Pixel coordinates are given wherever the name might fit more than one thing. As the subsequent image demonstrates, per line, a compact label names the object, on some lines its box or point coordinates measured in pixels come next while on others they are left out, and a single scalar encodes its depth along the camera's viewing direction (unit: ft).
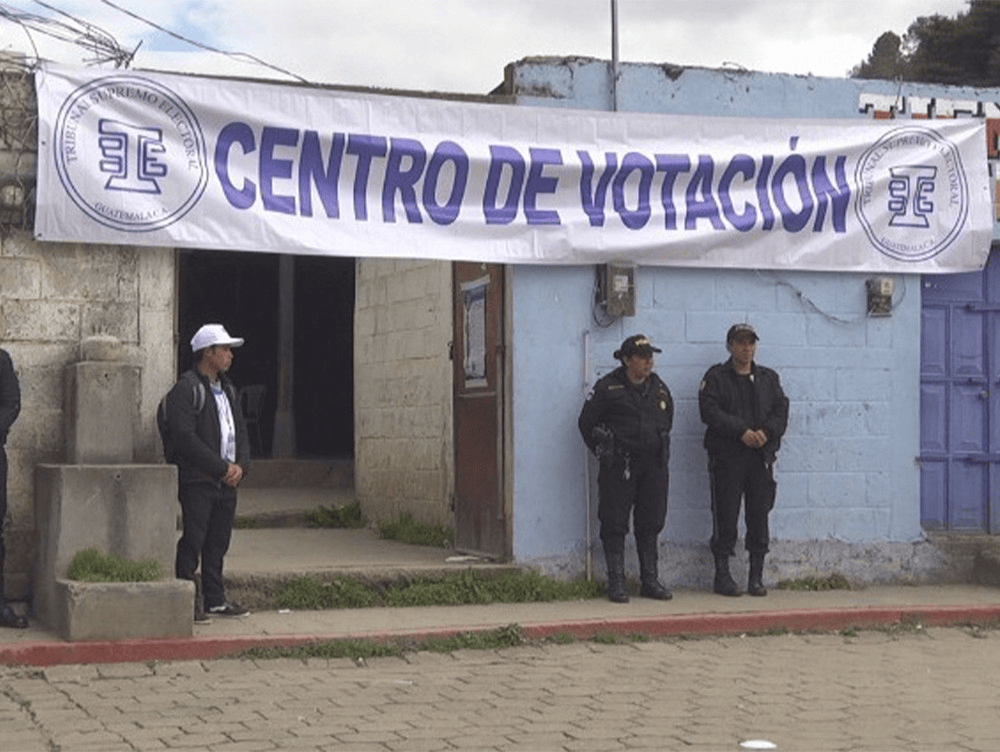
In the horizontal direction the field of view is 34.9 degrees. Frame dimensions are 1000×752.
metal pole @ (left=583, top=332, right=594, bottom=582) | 36.09
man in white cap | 30.99
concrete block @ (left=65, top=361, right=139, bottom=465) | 30.63
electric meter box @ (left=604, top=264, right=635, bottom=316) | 36.06
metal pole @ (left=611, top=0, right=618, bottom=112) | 36.68
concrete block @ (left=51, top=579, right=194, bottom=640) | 28.55
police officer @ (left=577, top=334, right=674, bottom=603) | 34.37
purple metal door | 39.55
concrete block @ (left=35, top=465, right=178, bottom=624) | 29.78
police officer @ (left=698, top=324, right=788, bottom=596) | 35.63
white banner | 31.99
